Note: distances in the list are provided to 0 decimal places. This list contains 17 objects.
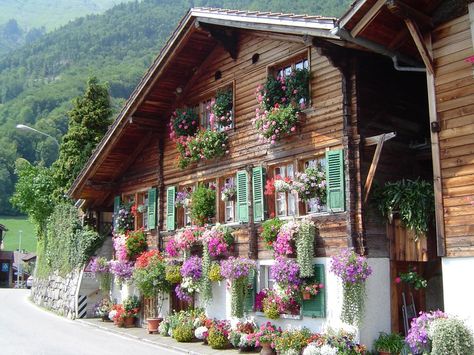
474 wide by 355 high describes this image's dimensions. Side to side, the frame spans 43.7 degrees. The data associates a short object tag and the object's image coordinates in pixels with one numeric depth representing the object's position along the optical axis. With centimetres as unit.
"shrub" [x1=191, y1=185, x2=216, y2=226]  1717
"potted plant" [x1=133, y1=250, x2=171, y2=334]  1828
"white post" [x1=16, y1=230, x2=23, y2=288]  5592
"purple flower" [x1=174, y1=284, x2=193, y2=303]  1720
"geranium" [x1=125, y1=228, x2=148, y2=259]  2044
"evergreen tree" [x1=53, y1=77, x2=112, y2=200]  2759
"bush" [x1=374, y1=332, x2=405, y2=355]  1191
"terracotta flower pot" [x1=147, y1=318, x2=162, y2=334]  1862
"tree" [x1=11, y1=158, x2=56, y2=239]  2920
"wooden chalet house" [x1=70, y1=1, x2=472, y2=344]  1276
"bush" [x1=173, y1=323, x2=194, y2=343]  1655
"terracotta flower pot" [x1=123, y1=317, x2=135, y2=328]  2052
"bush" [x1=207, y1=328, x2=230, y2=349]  1519
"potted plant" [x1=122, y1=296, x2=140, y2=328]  2041
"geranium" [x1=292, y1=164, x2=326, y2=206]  1341
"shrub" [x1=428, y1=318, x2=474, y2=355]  951
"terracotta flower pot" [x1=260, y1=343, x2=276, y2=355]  1370
